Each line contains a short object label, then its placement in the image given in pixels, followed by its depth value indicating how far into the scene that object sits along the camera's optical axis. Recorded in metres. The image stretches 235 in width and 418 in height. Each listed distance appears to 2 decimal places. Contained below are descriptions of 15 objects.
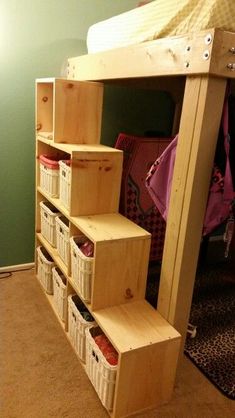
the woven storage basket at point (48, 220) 2.05
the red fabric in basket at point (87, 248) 1.60
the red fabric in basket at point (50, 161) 1.97
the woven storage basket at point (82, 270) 1.49
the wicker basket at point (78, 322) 1.60
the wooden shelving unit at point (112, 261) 1.34
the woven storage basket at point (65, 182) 1.71
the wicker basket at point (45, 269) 2.13
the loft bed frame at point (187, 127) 1.08
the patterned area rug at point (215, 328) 1.69
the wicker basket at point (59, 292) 1.87
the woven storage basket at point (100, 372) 1.33
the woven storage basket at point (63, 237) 1.80
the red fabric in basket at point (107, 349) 1.36
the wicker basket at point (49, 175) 1.97
